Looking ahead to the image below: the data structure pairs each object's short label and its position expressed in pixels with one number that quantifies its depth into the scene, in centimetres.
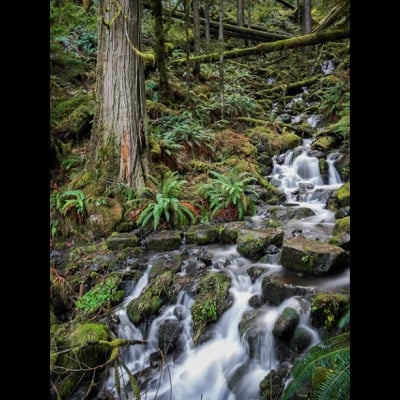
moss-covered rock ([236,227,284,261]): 577
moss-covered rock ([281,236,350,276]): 475
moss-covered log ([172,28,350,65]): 967
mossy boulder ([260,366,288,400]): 351
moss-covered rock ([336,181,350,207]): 780
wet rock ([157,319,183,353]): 442
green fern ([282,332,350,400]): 167
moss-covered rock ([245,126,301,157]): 1150
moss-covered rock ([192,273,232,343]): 461
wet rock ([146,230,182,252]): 630
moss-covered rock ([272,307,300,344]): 400
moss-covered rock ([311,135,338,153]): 1083
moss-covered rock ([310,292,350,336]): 390
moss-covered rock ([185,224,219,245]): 658
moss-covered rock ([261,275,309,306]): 443
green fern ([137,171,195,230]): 691
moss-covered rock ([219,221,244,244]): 649
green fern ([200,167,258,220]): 772
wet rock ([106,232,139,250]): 619
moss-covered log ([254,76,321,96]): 1640
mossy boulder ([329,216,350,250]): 537
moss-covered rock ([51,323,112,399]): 367
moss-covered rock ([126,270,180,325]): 466
